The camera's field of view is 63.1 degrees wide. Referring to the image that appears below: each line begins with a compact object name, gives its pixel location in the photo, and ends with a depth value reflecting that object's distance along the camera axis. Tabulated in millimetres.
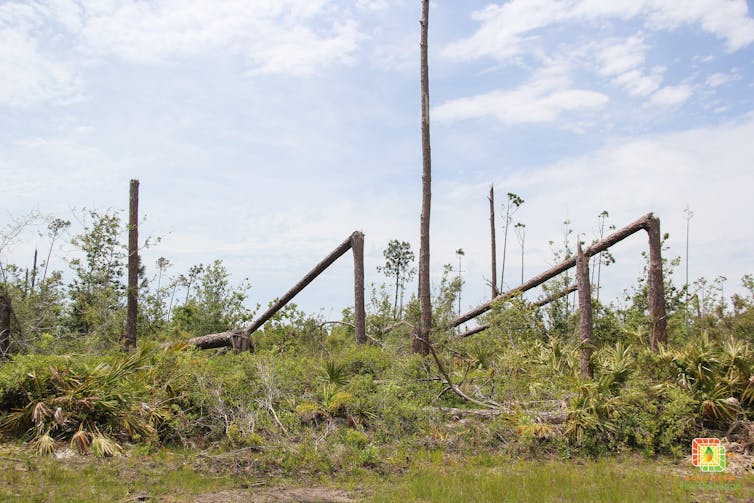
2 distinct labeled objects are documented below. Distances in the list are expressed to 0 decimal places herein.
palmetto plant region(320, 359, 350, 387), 12344
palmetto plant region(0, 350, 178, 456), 9641
